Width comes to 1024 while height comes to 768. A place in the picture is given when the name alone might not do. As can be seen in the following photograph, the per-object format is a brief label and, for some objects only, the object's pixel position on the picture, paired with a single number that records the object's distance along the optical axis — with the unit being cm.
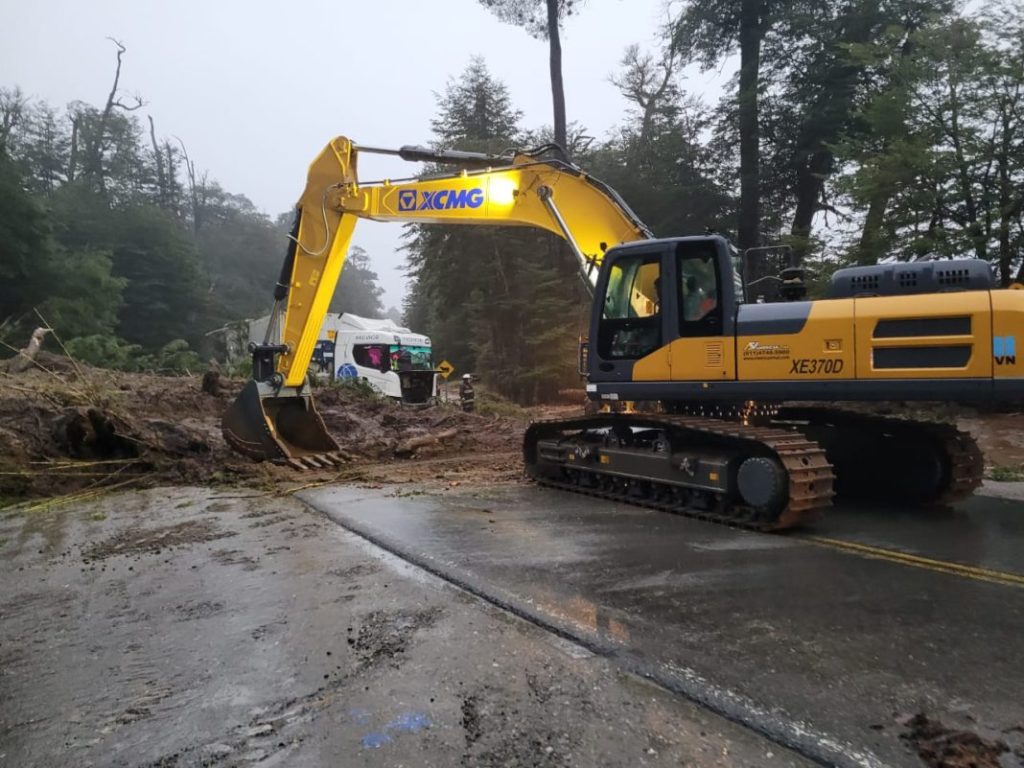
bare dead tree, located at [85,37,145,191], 5431
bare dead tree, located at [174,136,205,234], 7980
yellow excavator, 583
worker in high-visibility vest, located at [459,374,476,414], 1849
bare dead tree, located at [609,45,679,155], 3272
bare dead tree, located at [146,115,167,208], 6668
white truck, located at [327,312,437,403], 2283
